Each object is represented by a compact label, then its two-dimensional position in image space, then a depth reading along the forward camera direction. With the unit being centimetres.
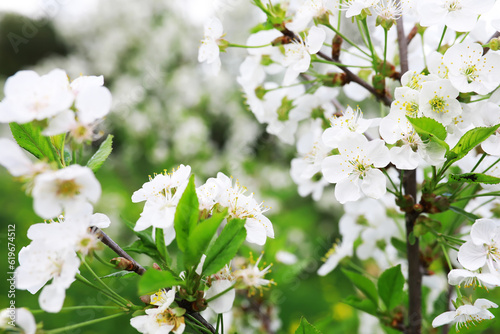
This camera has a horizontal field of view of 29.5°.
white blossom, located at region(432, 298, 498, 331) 44
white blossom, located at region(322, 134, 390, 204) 45
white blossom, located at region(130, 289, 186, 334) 41
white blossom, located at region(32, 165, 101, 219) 38
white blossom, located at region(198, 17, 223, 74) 51
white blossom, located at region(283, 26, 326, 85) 47
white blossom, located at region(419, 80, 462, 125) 44
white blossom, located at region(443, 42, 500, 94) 44
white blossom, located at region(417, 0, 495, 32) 45
